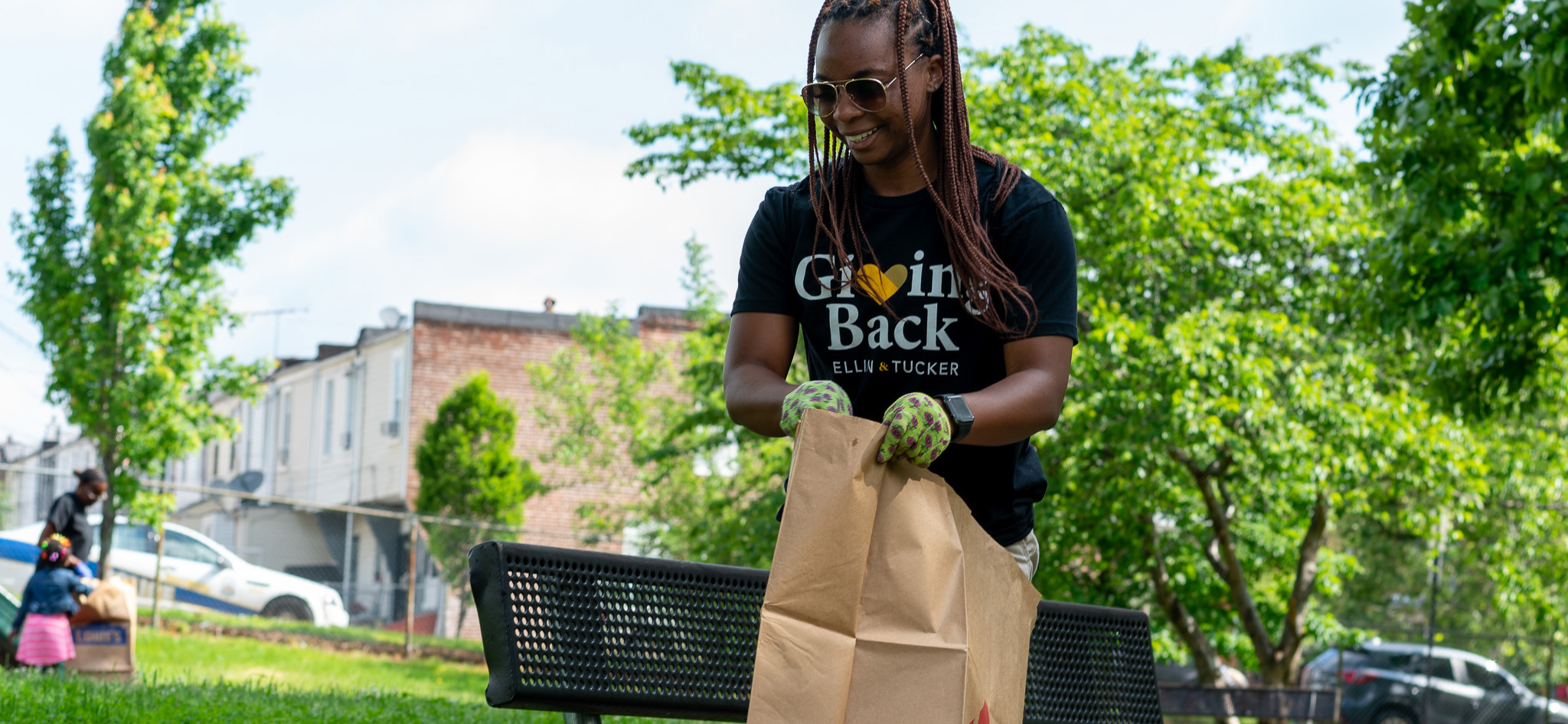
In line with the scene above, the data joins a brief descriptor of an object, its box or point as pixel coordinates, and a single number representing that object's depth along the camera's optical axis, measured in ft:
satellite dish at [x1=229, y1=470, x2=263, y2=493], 123.54
